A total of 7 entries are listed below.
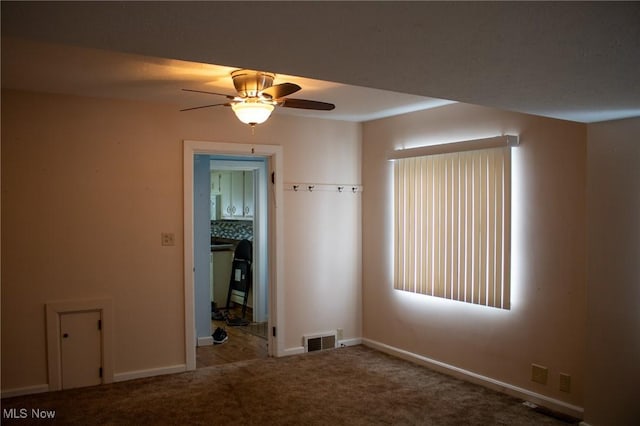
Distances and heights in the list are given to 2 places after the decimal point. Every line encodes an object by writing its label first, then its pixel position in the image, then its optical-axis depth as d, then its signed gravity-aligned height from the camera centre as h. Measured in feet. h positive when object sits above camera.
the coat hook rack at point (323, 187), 16.10 +0.81
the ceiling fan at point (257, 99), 10.26 +2.36
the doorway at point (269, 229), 14.30 -0.53
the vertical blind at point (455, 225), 12.61 -0.42
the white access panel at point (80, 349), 12.89 -3.61
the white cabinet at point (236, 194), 24.98 +0.92
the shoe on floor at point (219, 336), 17.79 -4.55
